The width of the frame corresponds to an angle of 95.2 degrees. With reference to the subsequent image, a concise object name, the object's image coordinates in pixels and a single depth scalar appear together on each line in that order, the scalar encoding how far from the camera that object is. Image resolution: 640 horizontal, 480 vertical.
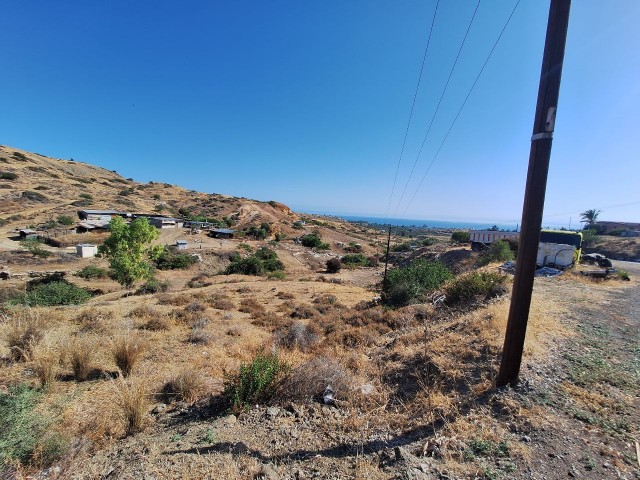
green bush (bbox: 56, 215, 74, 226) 45.66
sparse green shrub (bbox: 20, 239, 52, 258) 31.38
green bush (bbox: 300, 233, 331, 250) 59.83
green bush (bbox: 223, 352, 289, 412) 4.58
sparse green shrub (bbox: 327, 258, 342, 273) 40.34
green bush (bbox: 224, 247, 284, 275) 34.88
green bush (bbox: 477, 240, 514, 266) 24.04
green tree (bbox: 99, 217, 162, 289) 21.86
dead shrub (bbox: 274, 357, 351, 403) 4.79
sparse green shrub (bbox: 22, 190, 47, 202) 54.12
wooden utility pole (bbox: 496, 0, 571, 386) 3.85
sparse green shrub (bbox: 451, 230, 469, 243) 59.24
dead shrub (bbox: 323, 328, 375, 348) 8.96
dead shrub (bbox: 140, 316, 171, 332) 9.70
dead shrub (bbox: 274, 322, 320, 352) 8.94
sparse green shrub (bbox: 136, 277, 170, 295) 21.25
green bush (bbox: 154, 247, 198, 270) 33.94
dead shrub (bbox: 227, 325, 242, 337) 10.31
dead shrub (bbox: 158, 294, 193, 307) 15.03
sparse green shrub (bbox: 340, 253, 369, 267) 48.19
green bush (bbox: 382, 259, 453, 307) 15.71
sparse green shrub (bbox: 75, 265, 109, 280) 26.96
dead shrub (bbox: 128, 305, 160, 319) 11.23
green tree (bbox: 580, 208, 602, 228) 67.76
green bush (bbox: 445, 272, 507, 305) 10.92
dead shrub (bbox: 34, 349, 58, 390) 5.16
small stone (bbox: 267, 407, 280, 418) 4.35
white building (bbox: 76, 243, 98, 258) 33.91
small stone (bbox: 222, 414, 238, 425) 4.17
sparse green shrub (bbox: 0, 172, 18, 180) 60.35
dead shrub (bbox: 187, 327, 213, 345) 8.73
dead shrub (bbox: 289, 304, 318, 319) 15.04
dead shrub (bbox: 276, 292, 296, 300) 20.59
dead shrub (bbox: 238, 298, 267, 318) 14.77
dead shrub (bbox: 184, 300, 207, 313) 13.15
